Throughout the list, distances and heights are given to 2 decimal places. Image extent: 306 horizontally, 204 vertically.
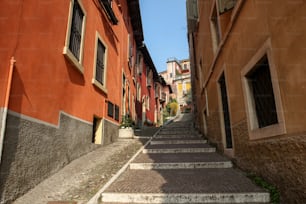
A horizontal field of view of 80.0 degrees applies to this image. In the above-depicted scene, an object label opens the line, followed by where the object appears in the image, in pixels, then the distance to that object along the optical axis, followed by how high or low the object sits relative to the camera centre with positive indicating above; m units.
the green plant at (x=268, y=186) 2.64 -0.77
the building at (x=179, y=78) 40.50 +14.51
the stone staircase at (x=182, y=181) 2.80 -0.79
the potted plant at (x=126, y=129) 8.56 +0.47
